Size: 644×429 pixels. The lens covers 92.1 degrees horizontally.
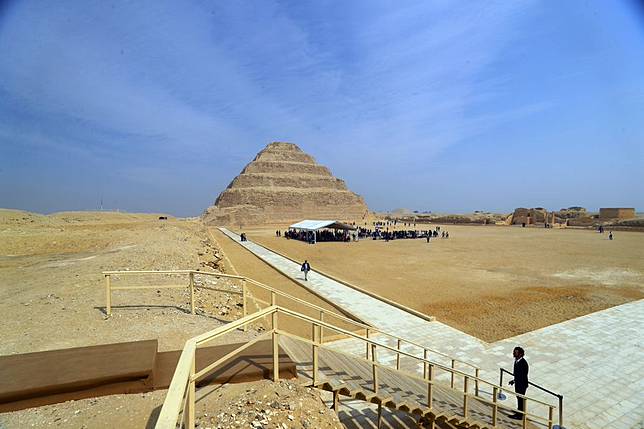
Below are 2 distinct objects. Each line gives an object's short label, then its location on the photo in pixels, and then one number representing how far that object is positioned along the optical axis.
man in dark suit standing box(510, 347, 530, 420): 5.45
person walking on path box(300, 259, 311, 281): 14.83
